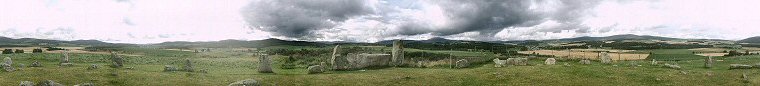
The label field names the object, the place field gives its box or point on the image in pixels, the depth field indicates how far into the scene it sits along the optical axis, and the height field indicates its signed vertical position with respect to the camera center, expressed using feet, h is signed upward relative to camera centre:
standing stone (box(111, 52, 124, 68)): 147.51 -3.22
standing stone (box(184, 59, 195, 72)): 133.72 -4.70
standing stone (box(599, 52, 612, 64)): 171.51 -5.35
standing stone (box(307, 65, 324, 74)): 136.05 -5.68
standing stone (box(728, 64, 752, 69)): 140.05 -6.49
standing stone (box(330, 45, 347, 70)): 149.89 -4.56
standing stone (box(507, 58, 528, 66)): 155.97 -5.27
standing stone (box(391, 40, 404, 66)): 163.50 -2.99
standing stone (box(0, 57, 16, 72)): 118.16 -3.82
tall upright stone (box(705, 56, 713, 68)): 154.30 -6.05
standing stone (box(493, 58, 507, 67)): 153.25 -5.46
